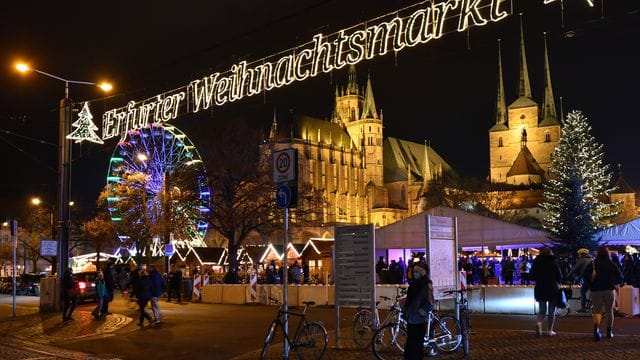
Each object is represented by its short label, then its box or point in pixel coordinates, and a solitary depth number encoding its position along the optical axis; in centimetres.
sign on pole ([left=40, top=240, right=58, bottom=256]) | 2286
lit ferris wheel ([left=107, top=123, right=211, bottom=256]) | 4091
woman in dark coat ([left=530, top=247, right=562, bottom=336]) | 1343
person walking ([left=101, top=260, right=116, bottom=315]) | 2308
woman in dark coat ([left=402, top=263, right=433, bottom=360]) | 998
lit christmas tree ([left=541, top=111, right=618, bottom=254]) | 3672
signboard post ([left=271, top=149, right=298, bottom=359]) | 1134
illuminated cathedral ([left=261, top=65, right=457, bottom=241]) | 12800
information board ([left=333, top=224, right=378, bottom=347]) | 1320
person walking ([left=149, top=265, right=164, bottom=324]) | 1928
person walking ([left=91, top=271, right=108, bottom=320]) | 2192
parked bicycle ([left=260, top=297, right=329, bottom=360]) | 1145
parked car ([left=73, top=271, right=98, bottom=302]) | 3067
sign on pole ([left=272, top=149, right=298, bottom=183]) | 1146
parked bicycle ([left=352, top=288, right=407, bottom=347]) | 1270
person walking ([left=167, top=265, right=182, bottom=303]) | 2917
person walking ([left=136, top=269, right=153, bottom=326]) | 1936
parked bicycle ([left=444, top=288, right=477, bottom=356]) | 1162
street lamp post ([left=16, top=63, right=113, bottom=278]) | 2383
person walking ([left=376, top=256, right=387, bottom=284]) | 2886
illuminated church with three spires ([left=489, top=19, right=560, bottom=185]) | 13075
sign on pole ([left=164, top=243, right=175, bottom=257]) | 3166
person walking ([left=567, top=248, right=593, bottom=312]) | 1624
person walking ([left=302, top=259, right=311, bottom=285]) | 3509
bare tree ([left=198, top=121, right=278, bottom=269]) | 4059
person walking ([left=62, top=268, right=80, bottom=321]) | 2102
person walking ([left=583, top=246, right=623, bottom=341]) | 1294
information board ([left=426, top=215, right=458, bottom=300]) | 1295
